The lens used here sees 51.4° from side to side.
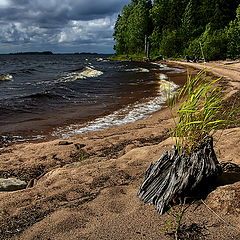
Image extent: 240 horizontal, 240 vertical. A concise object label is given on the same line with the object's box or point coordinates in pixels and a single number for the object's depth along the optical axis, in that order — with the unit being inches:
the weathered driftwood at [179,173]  109.0
